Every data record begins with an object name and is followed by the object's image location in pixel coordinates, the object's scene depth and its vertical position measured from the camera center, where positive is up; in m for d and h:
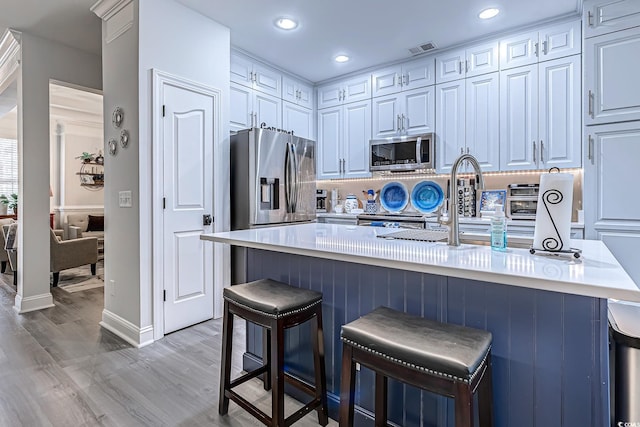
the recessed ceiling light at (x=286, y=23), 3.08 +1.73
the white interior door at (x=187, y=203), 2.78 +0.06
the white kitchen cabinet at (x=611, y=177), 2.47 +0.25
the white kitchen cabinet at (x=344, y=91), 4.29 +1.57
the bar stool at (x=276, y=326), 1.47 -0.54
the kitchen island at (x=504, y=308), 1.06 -0.38
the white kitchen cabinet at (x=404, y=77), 3.79 +1.56
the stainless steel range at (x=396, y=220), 3.60 -0.11
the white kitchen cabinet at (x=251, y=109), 3.62 +1.16
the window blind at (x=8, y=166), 6.78 +0.89
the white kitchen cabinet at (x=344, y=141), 4.31 +0.92
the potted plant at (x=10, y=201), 6.54 +0.17
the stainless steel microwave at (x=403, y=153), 3.75 +0.66
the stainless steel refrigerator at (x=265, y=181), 3.25 +0.30
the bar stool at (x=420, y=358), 0.97 -0.47
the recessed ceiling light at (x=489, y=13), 2.92 +1.73
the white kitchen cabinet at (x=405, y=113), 3.79 +1.13
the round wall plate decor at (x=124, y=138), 2.73 +0.59
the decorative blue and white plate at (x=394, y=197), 4.22 +0.16
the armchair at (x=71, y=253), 4.23 -0.58
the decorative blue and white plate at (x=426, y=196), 3.99 +0.16
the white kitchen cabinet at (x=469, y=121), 3.40 +0.93
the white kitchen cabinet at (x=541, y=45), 3.00 +1.53
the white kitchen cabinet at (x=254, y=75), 3.65 +1.55
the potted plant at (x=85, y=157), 6.86 +1.08
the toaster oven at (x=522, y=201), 3.20 +0.08
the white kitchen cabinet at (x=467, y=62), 3.40 +1.55
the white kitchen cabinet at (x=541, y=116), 3.00 +0.88
